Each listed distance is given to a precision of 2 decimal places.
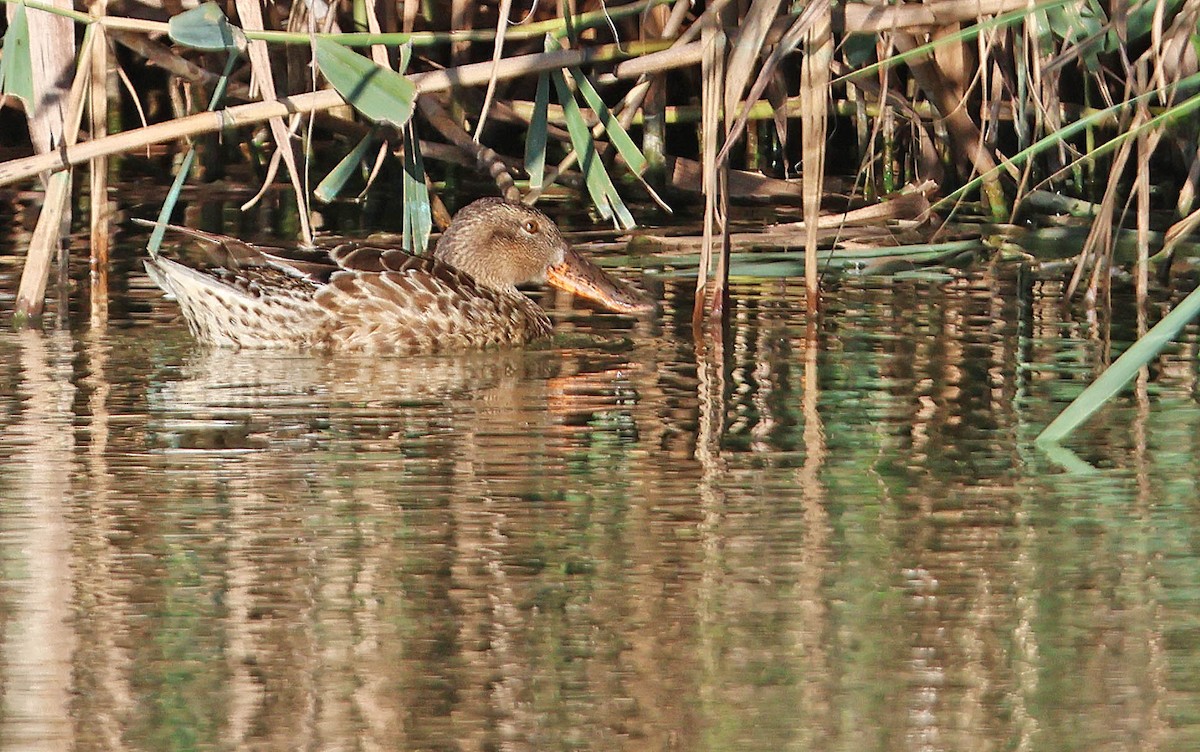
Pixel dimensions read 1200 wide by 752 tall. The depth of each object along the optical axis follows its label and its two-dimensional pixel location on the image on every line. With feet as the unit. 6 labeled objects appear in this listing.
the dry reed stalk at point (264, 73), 45.96
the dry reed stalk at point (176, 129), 45.98
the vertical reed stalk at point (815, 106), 44.75
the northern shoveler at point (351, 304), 48.11
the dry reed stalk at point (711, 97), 43.88
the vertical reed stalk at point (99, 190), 49.32
